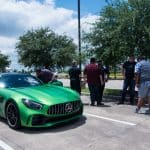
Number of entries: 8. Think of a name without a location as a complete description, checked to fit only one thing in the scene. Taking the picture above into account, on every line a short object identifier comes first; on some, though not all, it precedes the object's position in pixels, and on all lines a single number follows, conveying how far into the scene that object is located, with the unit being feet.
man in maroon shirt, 19.11
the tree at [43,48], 53.22
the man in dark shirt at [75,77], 20.93
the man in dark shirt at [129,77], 19.56
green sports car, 12.92
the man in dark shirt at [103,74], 20.11
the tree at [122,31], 21.58
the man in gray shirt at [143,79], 16.00
